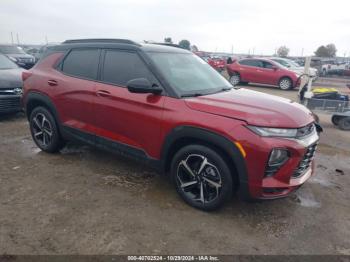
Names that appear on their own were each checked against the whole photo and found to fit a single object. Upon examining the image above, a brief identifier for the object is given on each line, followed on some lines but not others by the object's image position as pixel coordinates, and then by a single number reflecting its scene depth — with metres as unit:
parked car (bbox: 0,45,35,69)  16.85
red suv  3.05
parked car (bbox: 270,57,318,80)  17.94
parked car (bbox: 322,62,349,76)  28.22
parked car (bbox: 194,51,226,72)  24.20
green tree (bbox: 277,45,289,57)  77.40
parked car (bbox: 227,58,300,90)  15.47
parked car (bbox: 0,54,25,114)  7.01
